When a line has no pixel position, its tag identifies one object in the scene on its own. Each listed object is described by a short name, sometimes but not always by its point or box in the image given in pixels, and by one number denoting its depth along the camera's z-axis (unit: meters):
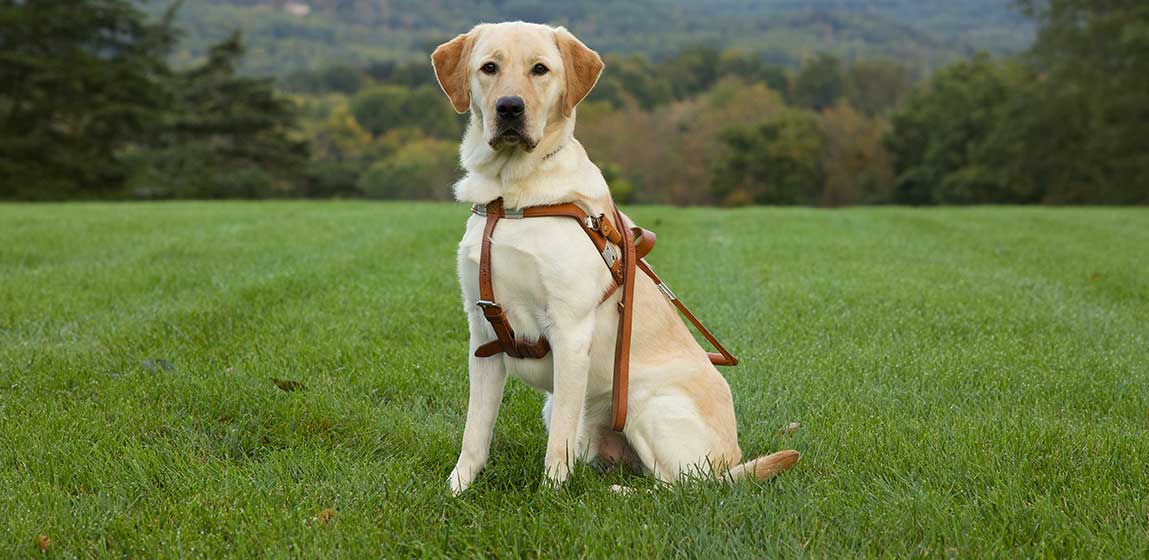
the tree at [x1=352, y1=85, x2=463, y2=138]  82.38
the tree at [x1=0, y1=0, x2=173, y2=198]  37.16
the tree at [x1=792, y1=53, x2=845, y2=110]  92.94
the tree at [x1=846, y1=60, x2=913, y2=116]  85.25
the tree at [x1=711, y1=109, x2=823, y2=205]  57.25
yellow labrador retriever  3.17
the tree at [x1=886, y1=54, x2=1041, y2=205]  44.25
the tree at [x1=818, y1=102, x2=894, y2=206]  58.69
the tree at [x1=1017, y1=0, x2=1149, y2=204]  38.03
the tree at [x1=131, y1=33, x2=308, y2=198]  42.78
